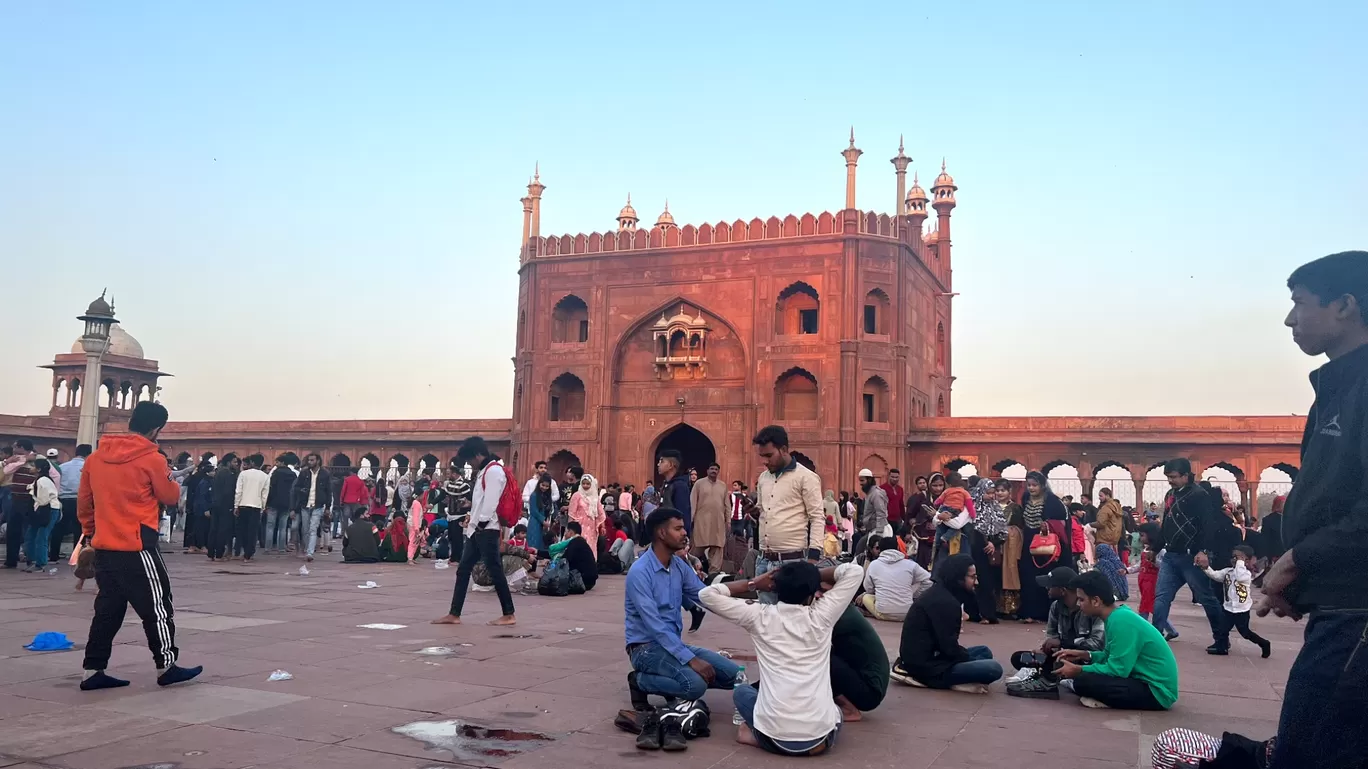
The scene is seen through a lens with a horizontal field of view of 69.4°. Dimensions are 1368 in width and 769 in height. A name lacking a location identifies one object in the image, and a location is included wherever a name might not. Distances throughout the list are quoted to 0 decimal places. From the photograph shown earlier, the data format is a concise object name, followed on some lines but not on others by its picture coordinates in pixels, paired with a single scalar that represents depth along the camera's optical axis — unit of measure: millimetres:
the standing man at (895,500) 12523
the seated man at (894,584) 8047
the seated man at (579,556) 9977
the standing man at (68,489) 11234
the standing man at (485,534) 7066
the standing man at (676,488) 9524
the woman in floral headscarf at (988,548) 8391
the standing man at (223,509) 12734
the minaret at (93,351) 20078
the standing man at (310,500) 13891
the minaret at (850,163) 25484
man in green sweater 4641
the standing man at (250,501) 12602
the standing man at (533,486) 11367
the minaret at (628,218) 35062
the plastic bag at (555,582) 9523
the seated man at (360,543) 13594
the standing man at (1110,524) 9320
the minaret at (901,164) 26875
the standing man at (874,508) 11438
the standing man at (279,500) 13461
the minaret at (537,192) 28845
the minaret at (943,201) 32344
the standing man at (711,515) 10195
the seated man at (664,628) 4230
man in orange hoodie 4617
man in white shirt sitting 3721
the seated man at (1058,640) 4992
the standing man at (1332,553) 2156
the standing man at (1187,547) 6645
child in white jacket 6648
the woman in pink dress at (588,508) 11609
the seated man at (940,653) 4984
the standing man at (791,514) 6016
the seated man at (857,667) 4270
